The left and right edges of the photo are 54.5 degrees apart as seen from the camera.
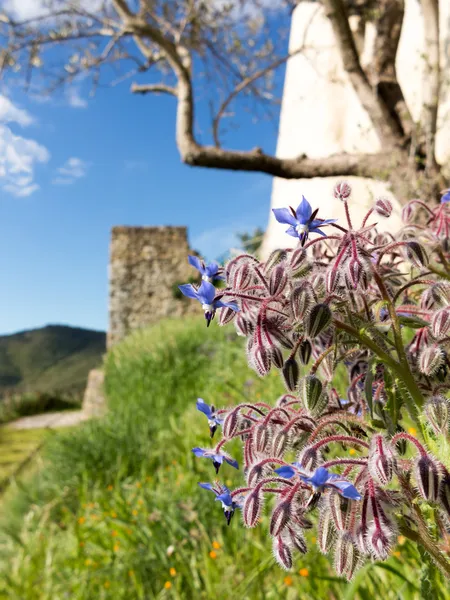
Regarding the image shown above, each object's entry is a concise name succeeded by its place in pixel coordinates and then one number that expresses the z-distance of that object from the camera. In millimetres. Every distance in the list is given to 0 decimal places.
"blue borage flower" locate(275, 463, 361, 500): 141
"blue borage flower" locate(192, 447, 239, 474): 200
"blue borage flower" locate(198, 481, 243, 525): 180
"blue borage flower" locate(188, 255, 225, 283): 178
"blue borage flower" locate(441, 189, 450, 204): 234
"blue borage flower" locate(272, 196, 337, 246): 175
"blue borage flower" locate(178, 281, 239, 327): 169
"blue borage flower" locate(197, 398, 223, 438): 202
